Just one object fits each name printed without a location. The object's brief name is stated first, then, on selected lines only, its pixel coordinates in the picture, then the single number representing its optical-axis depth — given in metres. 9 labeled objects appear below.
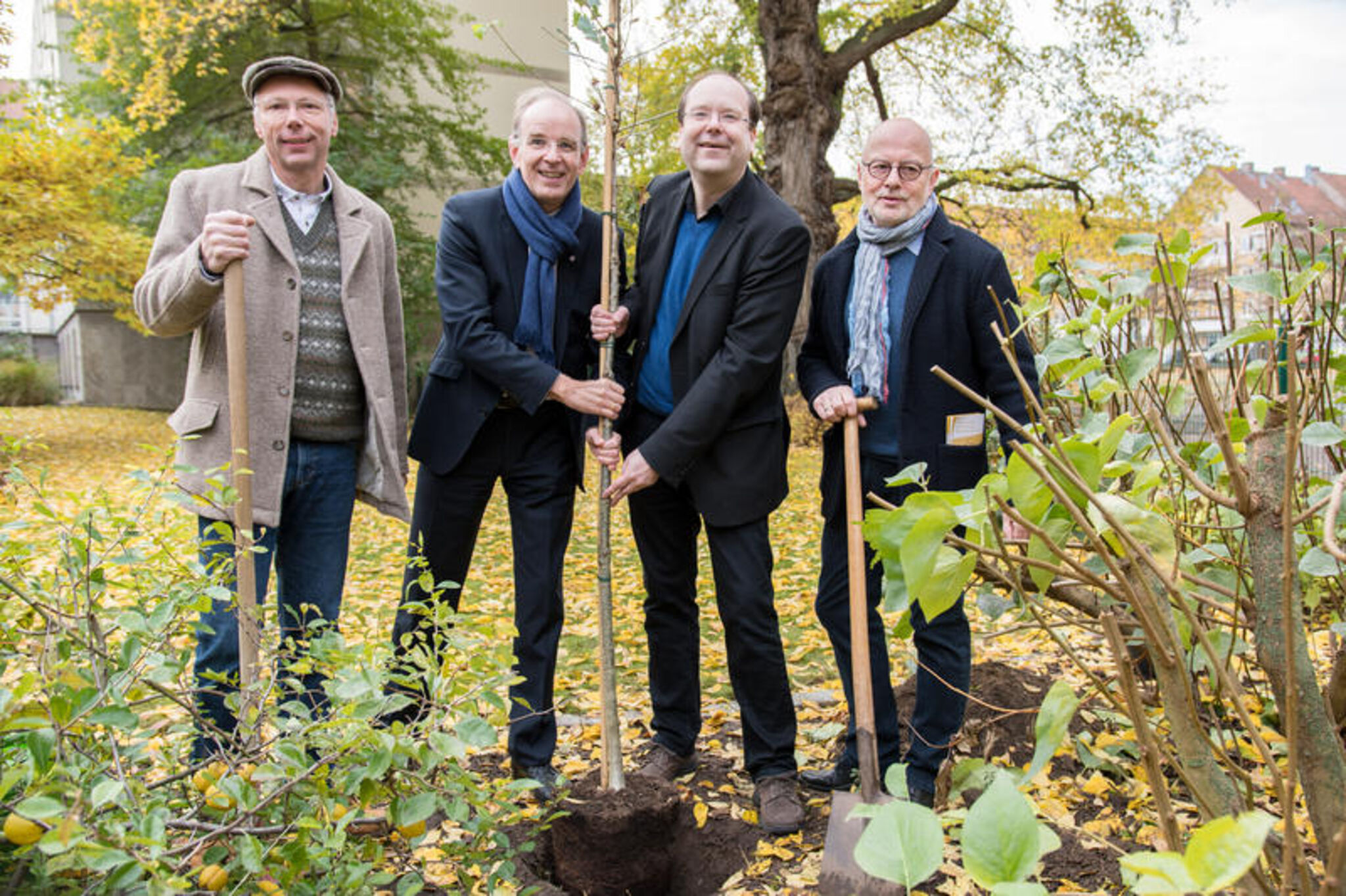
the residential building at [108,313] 22.89
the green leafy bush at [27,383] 23.92
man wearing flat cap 2.99
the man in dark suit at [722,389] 3.18
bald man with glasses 3.12
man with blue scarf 3.26
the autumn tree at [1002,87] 17.44
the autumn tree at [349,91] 16.30
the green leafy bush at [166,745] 1.48
